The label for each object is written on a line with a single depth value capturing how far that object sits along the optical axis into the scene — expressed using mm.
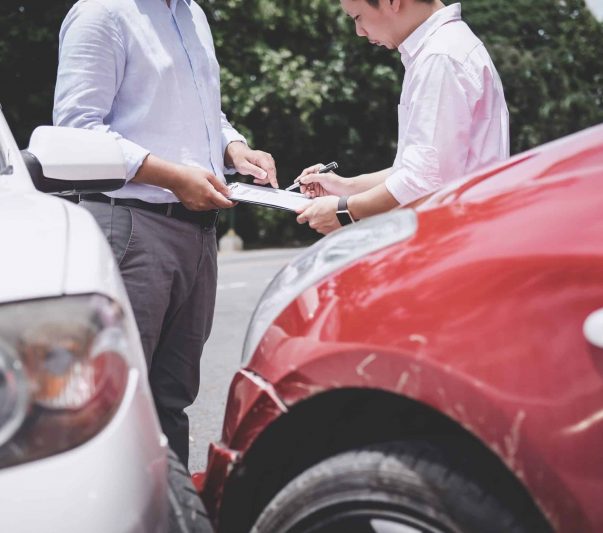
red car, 1382
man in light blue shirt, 2479
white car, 1234
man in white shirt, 2180
